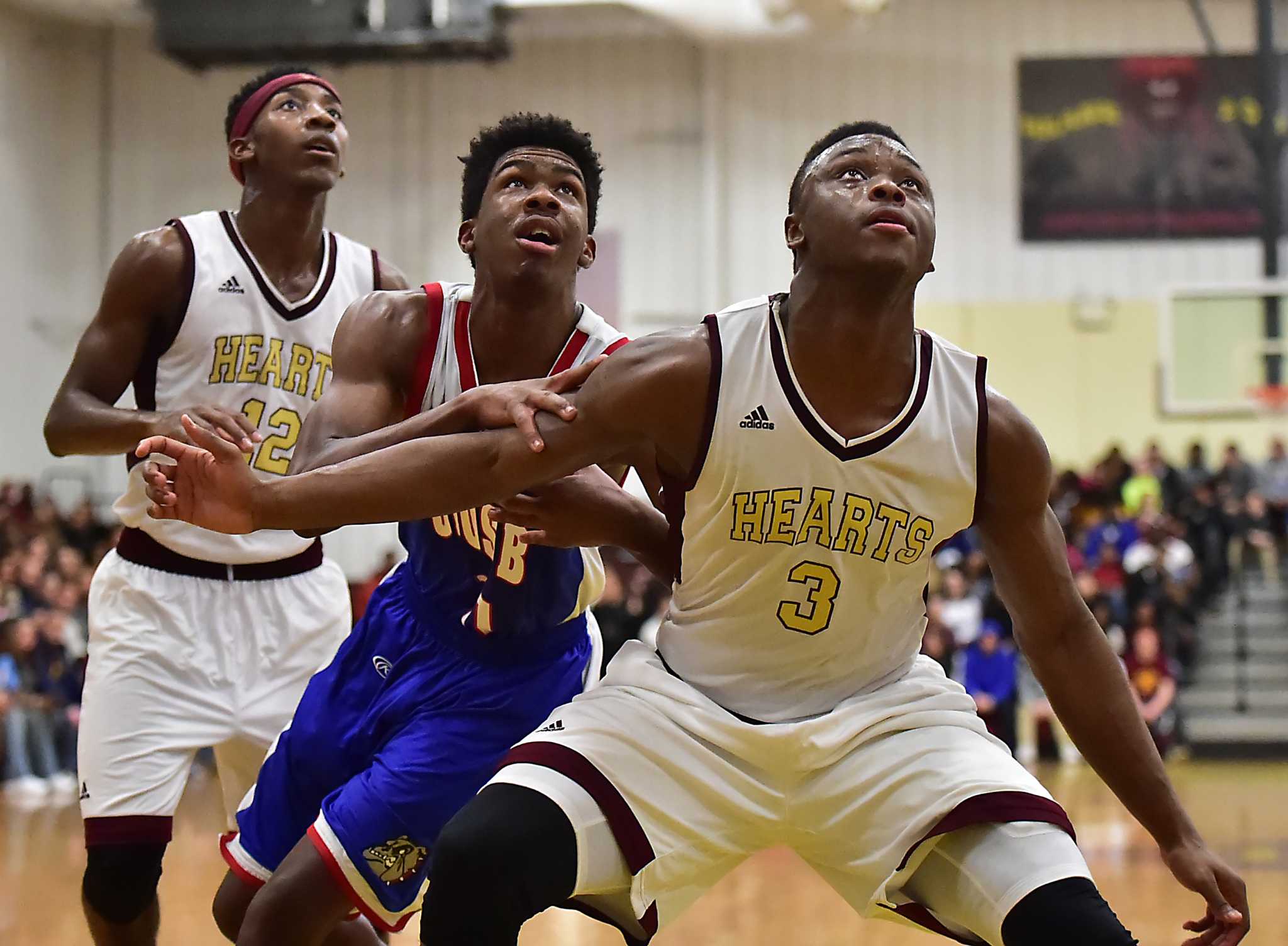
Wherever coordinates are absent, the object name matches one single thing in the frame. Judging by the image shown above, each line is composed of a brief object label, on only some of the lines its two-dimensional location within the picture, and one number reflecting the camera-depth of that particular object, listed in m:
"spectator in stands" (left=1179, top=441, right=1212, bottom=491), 18.19
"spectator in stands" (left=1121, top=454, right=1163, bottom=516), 17.77
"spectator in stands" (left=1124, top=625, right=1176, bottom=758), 13.63
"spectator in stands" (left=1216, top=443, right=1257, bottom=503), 17.58
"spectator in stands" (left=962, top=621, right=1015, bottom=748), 13.58
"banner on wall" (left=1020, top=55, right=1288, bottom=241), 20.00
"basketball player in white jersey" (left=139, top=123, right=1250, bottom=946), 3.28
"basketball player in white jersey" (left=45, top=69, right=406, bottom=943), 4.41
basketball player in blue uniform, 3.79
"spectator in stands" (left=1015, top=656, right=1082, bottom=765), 14.23
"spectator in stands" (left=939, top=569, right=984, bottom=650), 14.52
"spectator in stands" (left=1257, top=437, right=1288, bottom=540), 17.89
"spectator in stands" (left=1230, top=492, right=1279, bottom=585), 16.67
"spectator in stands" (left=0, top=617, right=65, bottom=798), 12.40
